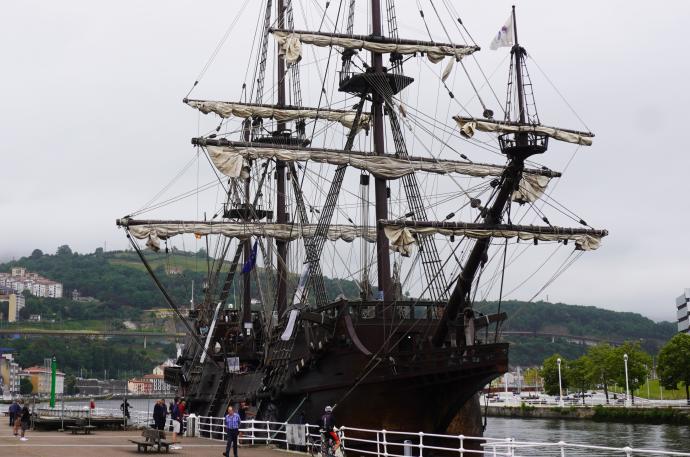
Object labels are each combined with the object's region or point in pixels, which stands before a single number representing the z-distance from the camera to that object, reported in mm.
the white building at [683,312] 144500
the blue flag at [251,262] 44191
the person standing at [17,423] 33278
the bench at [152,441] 25506
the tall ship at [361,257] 29516
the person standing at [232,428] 24000
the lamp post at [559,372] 100325
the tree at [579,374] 101738
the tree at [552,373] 109106
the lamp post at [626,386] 82456
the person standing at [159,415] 31972
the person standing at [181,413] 37094
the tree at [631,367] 90125
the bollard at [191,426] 35688
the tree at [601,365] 92500
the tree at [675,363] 74375
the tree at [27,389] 197950
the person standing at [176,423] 28664
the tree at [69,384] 195588
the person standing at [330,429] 24239
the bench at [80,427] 34312
